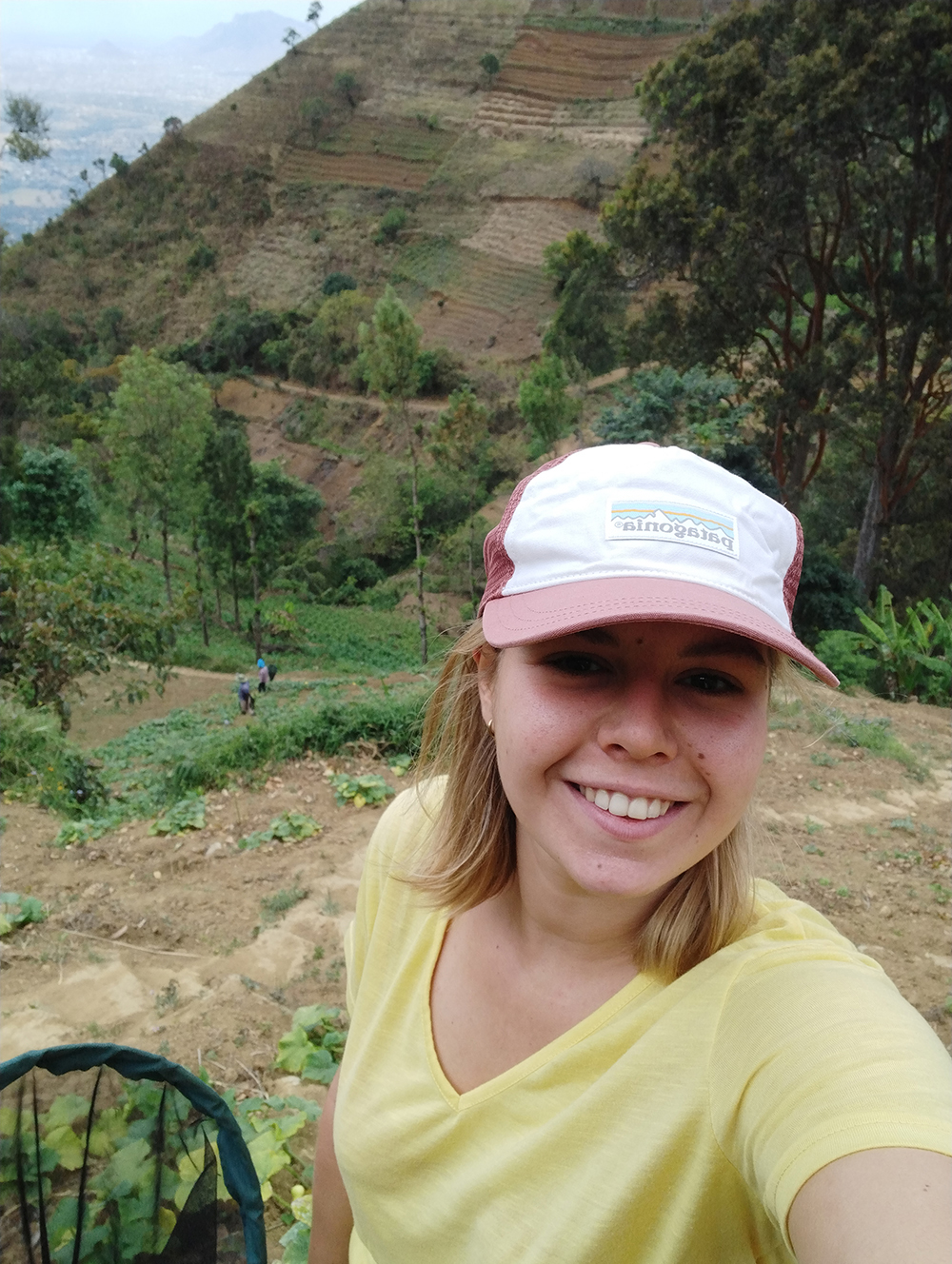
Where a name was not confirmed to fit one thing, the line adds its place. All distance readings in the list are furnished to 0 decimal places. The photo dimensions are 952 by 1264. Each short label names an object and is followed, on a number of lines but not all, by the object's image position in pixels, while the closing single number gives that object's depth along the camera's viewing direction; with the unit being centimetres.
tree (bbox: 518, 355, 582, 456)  2402
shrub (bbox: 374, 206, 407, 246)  4625
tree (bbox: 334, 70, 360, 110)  5478
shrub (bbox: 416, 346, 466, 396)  3656
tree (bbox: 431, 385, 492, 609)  2650
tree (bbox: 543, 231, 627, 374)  3060
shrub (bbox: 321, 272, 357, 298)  4259
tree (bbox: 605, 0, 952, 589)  1166
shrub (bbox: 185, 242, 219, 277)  4700
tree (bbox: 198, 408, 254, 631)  2188
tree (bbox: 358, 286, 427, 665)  1984
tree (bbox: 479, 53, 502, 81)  5391
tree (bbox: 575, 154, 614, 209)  4538
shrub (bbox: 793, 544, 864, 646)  1279
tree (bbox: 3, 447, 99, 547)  1980
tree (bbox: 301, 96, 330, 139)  5328
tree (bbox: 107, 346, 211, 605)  2403
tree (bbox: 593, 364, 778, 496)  1312
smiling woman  85
